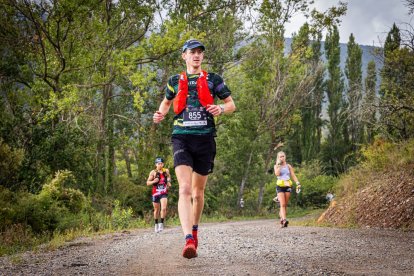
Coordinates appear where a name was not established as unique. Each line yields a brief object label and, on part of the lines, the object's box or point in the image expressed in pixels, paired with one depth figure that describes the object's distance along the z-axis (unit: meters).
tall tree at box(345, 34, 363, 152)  48.00
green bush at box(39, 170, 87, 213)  13.16
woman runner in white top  13.09
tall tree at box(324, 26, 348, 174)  49.06
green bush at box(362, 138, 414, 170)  14.31
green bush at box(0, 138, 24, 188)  13.65
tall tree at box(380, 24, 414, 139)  14.12
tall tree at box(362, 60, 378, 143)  14.29
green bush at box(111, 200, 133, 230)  16.74
